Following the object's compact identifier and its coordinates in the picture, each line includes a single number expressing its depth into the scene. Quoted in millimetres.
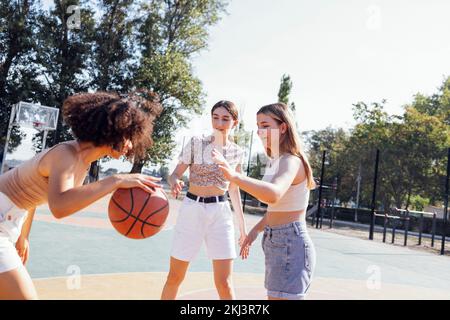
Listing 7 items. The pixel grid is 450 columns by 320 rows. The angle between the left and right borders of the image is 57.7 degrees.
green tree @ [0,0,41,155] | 30125
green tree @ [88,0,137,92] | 33031
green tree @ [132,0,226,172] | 31766
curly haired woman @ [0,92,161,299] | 2295
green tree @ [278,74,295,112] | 38844
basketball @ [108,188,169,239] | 2982
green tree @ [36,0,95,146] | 31172
